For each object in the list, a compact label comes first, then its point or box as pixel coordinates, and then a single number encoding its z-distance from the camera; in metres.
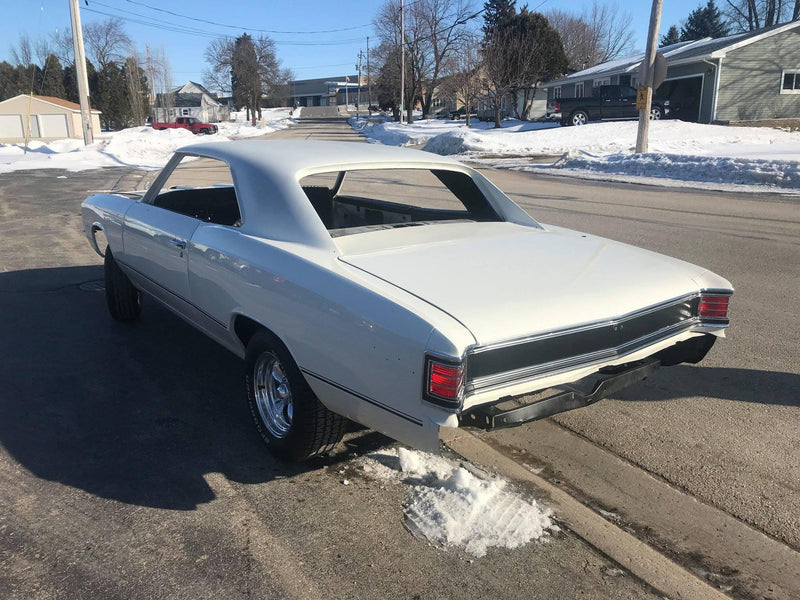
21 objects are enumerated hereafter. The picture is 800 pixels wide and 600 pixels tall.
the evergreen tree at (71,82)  65.03
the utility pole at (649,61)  17.22
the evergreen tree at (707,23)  72.38
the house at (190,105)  71.88
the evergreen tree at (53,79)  63.41
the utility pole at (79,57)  24.80
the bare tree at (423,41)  52.06
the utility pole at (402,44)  48.53
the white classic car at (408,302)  2.46
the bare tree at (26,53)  75.94
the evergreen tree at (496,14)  47.00
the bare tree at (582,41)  75.44
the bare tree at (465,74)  39.75
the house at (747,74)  30.77
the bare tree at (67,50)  74.06
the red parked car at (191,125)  52.97
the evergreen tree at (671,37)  83.62
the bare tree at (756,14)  57.72
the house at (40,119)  48.47
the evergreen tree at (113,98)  60.94
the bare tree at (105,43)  77.62
